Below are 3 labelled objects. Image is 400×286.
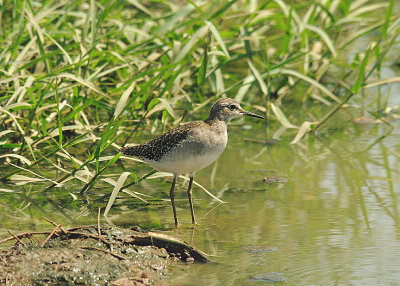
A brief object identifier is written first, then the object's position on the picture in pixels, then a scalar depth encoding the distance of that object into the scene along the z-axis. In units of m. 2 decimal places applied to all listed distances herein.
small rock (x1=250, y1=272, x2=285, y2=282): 9.09
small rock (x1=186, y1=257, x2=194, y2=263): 9.67
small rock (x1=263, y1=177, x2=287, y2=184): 13.77
